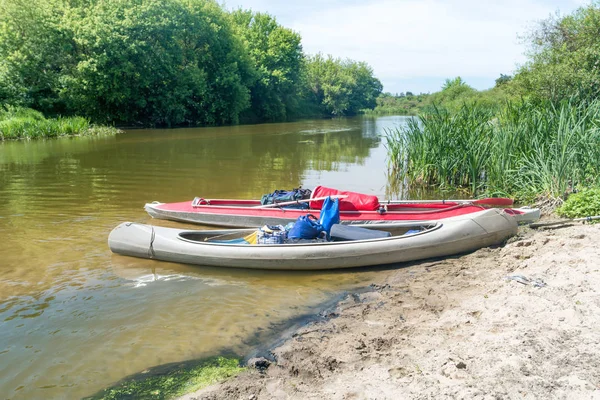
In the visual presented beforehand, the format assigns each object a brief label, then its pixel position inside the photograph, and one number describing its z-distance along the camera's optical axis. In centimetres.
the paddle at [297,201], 672
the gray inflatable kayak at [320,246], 536
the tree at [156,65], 2481
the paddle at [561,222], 559
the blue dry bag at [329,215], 579
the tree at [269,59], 3956
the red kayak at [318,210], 647
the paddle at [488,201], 690
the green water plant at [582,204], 579
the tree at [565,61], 1178
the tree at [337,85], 5559
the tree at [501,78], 4058
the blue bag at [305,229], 568
